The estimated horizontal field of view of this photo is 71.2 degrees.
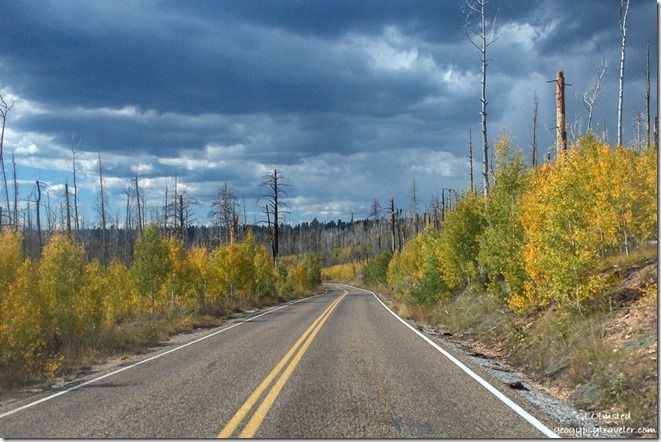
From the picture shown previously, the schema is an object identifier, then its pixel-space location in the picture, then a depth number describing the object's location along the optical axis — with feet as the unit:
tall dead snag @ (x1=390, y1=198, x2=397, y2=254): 223.92
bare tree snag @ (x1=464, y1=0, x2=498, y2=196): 79.10
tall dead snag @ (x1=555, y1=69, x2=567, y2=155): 59.31
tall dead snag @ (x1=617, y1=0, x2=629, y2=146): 84.00
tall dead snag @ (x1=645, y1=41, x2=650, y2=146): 118.46
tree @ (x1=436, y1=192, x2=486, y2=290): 73.72
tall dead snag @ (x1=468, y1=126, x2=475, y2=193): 115.65
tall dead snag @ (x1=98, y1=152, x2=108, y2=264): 179.70
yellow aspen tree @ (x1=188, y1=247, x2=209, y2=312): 99.30
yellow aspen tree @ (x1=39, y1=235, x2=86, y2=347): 50.34
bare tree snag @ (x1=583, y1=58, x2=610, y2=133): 106.26
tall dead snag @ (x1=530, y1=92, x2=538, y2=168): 163.18
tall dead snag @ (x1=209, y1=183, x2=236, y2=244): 177.84
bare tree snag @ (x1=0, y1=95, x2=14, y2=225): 91.08
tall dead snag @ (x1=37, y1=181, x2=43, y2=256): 129.83
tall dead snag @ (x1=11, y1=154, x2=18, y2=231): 121.15
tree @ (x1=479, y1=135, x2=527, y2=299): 46.85
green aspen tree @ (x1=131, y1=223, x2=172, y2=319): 82.38
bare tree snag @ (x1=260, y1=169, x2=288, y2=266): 166.40
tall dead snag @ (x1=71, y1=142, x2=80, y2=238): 156.50
